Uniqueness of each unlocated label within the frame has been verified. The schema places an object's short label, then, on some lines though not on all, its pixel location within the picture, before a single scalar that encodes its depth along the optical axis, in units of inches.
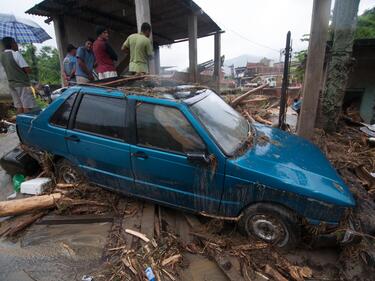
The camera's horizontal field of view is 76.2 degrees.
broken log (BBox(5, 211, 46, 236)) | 112.6
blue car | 95.1
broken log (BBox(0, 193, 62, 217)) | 119.1
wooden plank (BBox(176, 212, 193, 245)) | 112.0
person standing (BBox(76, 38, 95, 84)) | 208.0
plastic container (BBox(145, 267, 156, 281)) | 87.0
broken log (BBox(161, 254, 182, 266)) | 95.3
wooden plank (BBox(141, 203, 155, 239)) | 110.4
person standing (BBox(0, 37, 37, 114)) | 211.2
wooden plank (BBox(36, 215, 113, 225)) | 120.5
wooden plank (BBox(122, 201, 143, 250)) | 105.8
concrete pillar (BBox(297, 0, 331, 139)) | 153.6
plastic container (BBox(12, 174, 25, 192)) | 147.4
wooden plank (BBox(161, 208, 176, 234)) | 116.8
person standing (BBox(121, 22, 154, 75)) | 196.9
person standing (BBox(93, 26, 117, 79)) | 197.0
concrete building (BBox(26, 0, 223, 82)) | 290.2
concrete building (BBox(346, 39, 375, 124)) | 260.2
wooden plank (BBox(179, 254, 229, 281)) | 93.0
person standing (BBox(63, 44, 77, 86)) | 234.5
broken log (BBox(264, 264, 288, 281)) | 90.6
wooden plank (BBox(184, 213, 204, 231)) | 117.6
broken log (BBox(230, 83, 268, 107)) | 322.8
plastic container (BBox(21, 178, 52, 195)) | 138.5
